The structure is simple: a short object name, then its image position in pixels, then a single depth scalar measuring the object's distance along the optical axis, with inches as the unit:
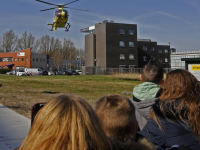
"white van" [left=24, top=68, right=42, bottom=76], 2595.0
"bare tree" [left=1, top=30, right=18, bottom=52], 4117.4
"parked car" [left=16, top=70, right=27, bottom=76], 2402.2
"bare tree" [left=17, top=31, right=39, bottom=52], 4185.5
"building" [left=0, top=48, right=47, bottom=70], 3582.7
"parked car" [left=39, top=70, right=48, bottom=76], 2573.6
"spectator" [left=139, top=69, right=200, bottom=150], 93.8
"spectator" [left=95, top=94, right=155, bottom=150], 84.3
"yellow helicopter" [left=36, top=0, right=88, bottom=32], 1105.4
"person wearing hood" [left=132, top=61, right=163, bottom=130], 130.6
